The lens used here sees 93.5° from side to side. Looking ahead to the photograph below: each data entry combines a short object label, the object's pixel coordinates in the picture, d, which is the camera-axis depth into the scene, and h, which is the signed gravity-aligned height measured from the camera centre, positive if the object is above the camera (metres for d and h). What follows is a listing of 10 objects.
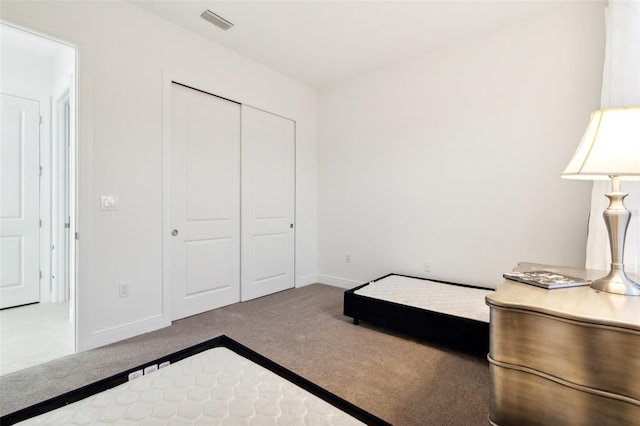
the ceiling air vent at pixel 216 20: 2.58 +1.68
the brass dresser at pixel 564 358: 0.96 -0.51
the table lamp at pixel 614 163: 1.13 +0.19
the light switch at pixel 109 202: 2.33 +0.05
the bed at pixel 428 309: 2.15 -0.78
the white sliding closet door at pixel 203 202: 2.84 +0.07
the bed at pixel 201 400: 0.92 -0.64
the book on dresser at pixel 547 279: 1.32 -0.32
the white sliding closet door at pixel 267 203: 3.44 +0.08
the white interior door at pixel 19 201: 3.17 +0.07
